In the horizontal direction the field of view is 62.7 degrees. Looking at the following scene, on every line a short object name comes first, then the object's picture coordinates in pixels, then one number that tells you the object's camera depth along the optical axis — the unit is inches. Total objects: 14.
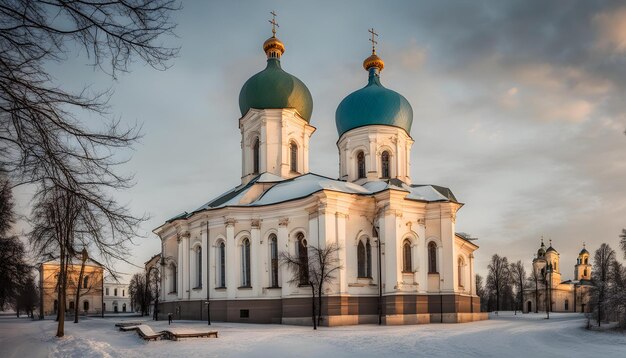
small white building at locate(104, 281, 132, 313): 4569.4
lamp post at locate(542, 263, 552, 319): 3463.6
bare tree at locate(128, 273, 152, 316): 2458.2
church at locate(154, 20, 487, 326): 1330.0
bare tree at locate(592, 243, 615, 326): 1492.1
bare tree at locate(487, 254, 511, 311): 3267.7
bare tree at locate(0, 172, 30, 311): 1224.2
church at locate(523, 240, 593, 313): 3823.8
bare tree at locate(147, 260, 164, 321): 1806.1
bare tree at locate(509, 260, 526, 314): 3394.2
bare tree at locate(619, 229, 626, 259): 1643.7
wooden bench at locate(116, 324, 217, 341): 874.1
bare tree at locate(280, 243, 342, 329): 1218.6
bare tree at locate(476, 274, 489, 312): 3720.2
